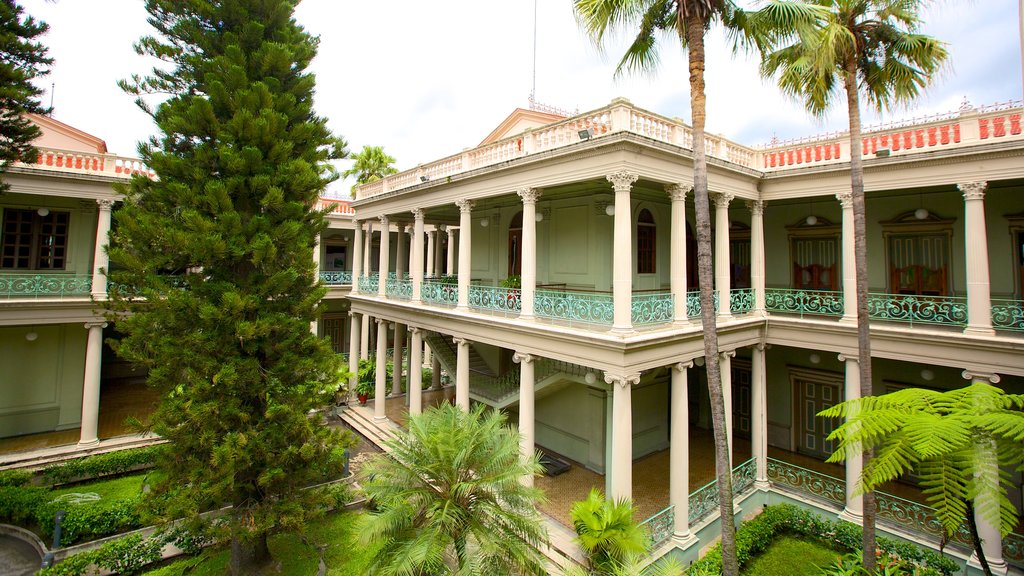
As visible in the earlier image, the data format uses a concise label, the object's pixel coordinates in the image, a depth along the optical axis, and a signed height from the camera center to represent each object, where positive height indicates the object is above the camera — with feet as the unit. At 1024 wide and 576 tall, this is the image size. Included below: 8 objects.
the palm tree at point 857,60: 25.57 +15.83
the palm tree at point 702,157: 25.44 +8.64
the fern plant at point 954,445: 15.05 -4.71
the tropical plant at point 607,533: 25.66 -12.85
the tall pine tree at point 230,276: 26.78 +1.77
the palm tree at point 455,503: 19.99 -9.08
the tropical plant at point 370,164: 90.33 +27.96
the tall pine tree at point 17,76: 31.81 +15.79
